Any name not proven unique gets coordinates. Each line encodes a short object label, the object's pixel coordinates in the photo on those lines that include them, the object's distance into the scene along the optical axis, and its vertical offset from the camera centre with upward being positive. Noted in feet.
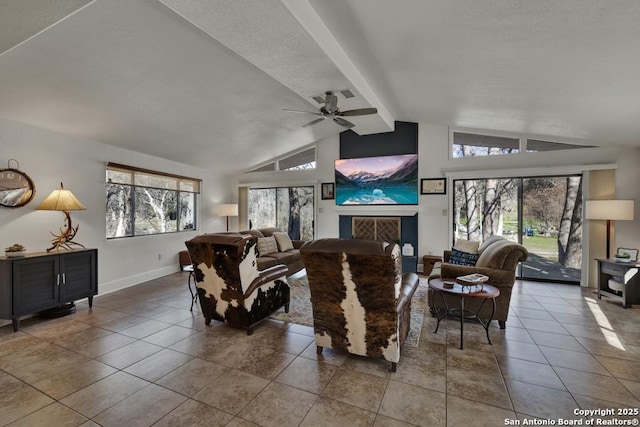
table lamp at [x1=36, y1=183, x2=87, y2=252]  12.07 +0.20
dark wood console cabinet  10.47 -2.85
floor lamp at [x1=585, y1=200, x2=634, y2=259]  14.19 +0.29
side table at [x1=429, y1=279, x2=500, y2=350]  9.27 -2.59
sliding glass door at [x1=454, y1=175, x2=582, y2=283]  17.11 -0.18
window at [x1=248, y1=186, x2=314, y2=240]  24.47 +0.38
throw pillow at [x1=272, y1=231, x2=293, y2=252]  19.91 -2.02
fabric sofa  17.22 -2.68
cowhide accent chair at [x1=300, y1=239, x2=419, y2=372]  7.30 -2.29
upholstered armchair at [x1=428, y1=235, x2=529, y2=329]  10.48 -2.21
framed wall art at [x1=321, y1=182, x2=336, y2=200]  23.20 +1.88
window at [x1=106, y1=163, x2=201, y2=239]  16.63 +0.72
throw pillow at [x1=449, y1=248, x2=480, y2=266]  13.37 -2.11
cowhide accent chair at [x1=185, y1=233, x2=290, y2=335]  9.73 -2.50
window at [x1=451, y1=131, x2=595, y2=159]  17.21 +4.53
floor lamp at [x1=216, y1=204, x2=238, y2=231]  23.55 +0.24
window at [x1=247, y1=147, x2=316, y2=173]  24.38 +4.52
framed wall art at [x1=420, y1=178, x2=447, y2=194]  19.84 +2.06
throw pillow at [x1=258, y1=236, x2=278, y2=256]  18.47 -2.18
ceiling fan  11.93 +4.48
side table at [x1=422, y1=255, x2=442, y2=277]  18.78 -3.21
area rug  10.65 -4.39
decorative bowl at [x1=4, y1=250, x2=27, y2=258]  10.71 -1.64
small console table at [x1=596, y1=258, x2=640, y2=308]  12.84 -2.91
